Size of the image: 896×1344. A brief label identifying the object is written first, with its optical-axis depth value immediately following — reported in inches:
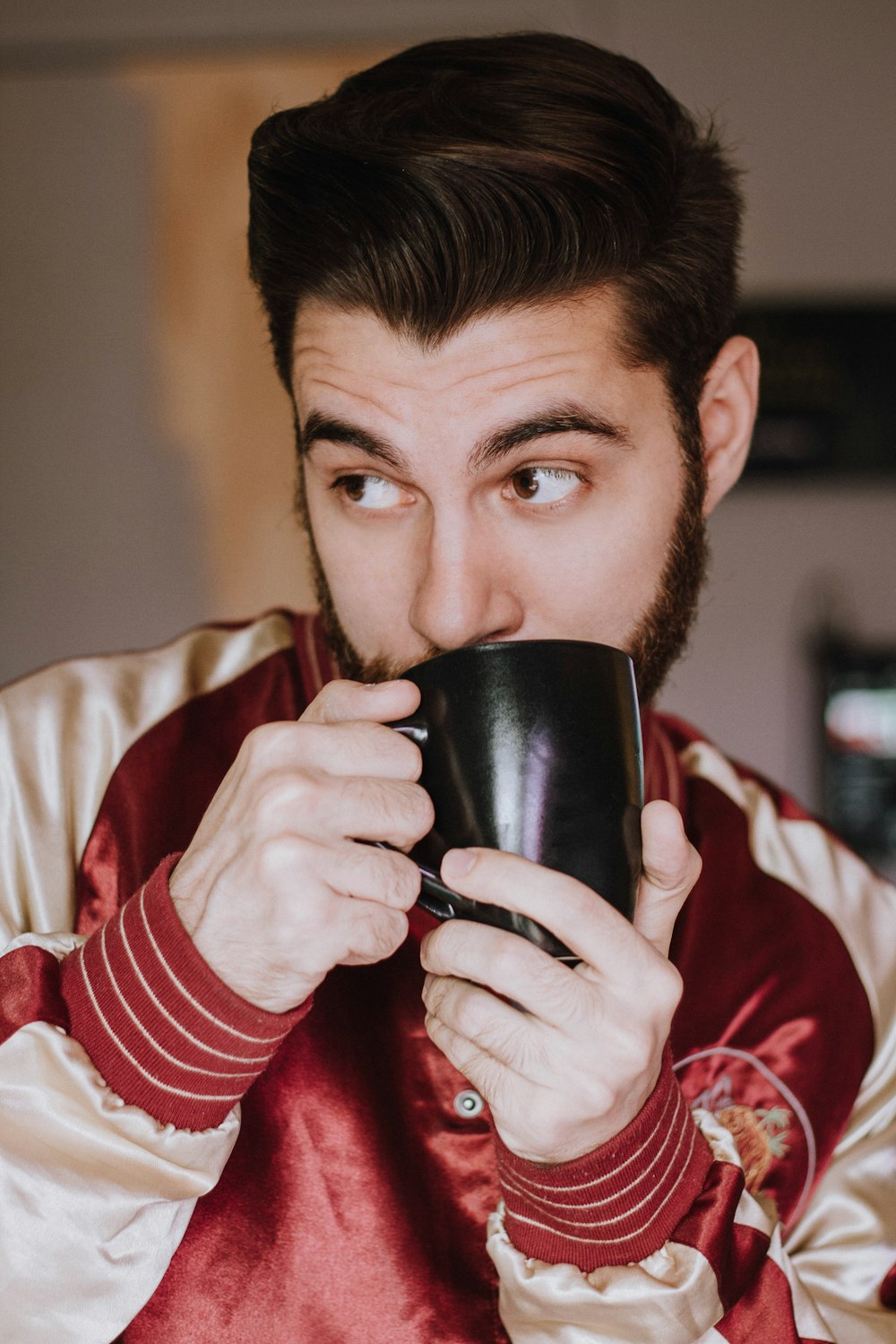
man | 25.1
